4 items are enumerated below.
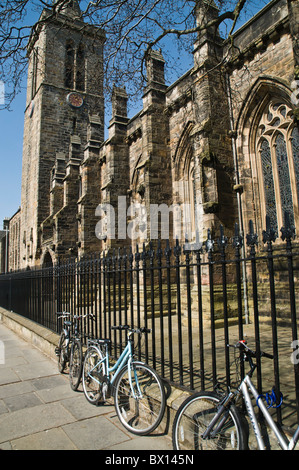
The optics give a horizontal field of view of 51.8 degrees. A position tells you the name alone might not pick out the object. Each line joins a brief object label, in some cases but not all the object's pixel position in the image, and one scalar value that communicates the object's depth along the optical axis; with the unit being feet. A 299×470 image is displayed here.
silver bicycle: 7.13
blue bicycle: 10.38
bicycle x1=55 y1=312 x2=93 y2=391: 14.82
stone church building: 27.20
